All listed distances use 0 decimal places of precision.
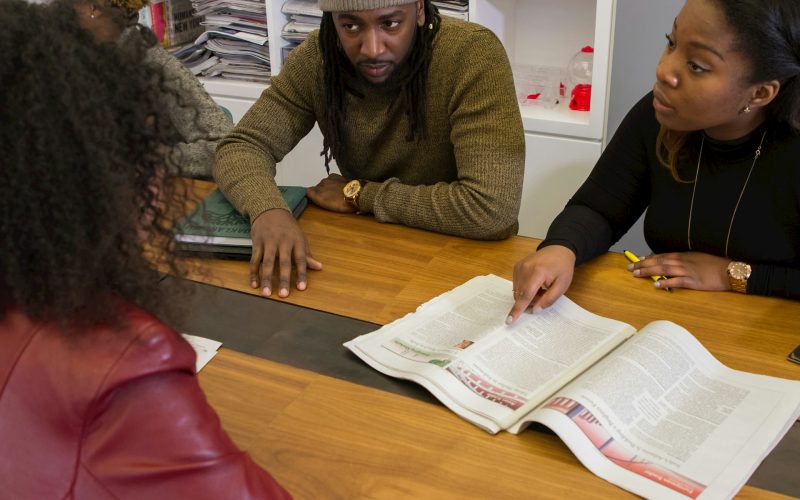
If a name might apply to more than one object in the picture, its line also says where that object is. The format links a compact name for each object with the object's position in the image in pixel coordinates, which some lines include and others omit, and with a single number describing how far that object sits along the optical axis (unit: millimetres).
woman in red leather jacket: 706
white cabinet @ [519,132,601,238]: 2584
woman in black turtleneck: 1363
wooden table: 1016
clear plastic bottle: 2617
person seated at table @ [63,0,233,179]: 829
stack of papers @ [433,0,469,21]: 2619
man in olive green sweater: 1660
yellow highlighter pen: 1538
